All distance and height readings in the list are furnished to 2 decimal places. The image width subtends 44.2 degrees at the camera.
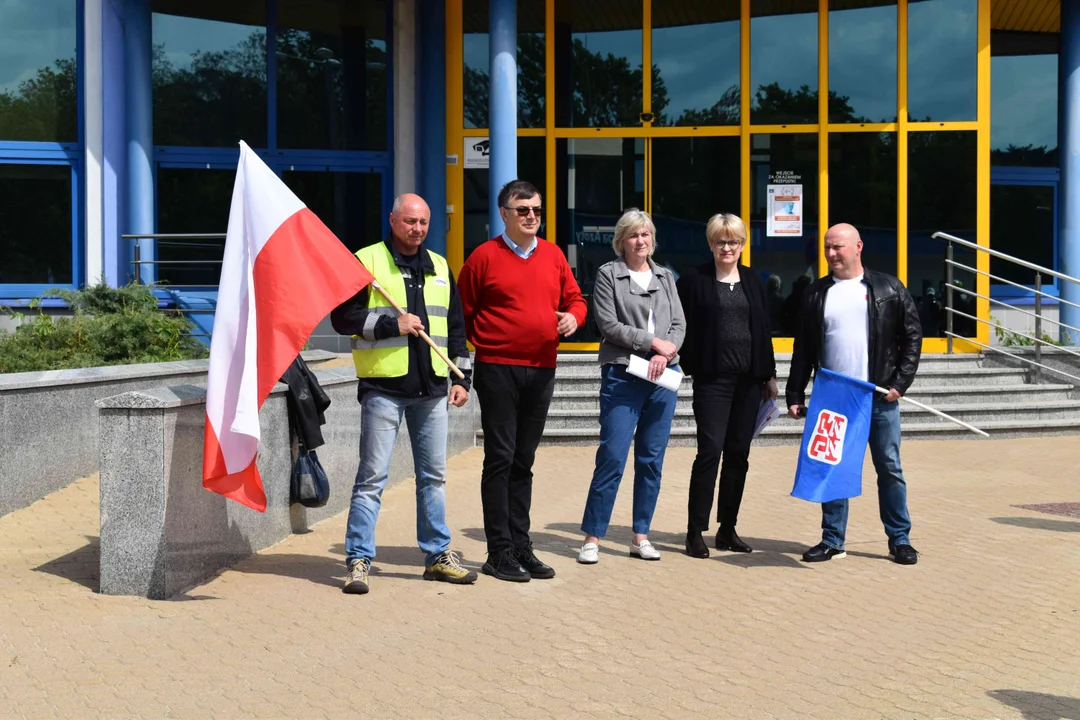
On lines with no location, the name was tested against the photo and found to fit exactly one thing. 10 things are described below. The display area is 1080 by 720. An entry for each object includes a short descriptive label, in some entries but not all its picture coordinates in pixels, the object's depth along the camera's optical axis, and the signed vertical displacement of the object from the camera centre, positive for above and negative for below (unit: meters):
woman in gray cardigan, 6.93 -0.50
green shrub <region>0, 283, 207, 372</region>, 10.88 -0.51
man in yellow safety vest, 6.27 -0.44
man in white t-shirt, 7.07 -0.36
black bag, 7.53 -1.14
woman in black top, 7.14 -0.45
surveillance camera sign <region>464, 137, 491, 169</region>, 14.84 +1.41
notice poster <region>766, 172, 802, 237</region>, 14.59 +0.80
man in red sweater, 6.48 -0.36
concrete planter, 8.05 -0.90
